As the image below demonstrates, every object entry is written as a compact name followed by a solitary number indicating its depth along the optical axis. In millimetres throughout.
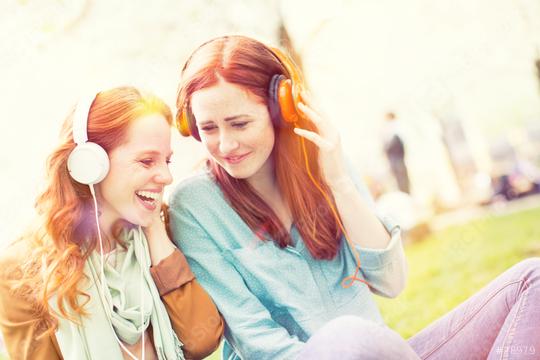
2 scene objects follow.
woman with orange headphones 1847
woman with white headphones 1780
